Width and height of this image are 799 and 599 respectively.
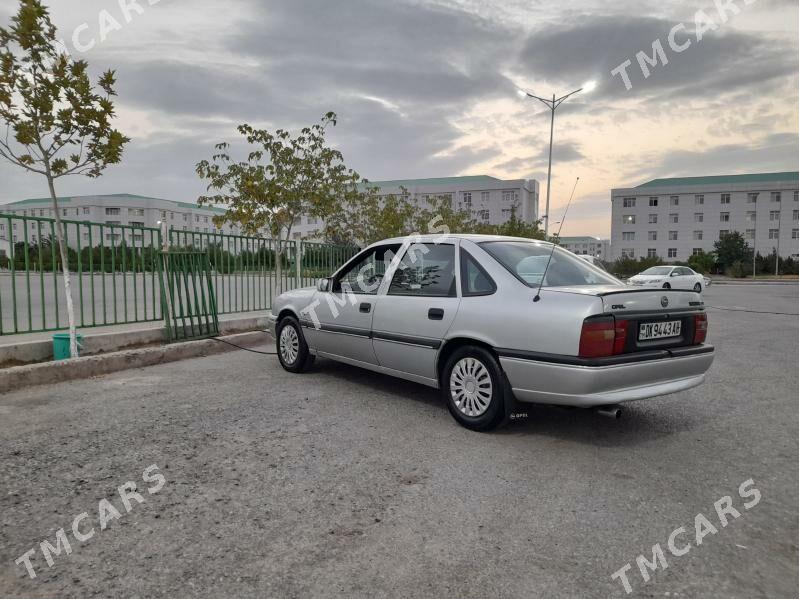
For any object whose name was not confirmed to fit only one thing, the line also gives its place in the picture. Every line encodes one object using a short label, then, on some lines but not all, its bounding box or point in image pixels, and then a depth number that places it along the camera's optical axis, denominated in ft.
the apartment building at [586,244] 446.69
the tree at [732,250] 205.16
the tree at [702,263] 198.52
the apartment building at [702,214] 242.99
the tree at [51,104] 19.27
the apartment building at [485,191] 276.21
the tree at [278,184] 42.29
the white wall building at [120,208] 320.29
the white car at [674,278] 91.15
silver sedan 12.29
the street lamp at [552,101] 73.48
